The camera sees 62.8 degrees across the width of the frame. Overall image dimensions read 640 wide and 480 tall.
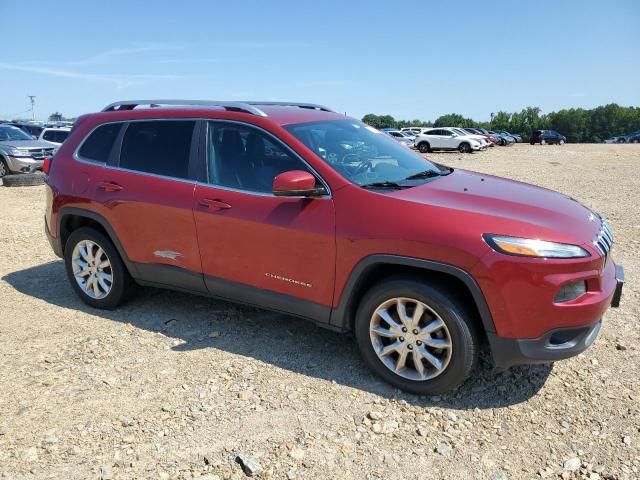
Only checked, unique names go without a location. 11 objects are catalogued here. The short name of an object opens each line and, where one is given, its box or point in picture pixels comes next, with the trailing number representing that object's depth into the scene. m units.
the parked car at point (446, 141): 34.06
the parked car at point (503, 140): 46.66
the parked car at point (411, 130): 42.38
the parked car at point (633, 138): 59.84
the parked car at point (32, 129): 25.49
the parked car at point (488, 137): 40.79
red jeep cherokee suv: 2.97
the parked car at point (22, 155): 15.10
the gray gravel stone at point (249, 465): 2.67
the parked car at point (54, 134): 17.95
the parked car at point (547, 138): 50.03
